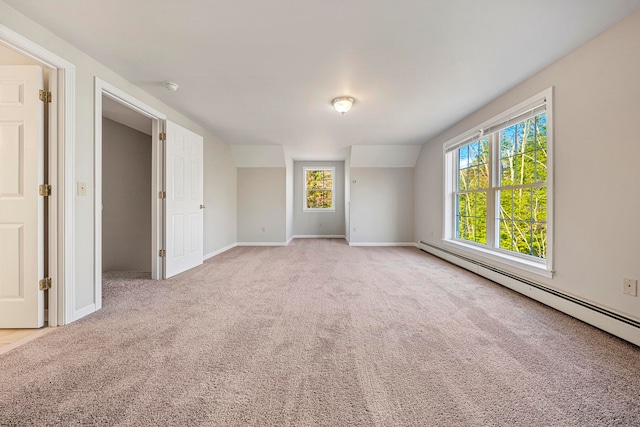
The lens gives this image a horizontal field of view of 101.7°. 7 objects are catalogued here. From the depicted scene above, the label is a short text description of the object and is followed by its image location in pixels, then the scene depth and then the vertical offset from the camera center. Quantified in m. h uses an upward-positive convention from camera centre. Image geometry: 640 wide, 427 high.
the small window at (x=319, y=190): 7.55 +0.65
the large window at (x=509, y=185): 2.61 +0.34
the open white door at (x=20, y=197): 1.92 +0.11
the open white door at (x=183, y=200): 3.32 +0.17
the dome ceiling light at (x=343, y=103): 3.08 +1.31
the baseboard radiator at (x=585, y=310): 1.71 -0.74
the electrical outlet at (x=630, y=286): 1.72 -0.50
